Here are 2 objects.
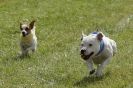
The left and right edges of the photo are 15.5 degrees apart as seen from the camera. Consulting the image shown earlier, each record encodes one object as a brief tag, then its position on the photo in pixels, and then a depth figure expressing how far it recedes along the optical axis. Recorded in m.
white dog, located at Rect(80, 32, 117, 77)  13.03
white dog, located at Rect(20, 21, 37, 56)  18.42
